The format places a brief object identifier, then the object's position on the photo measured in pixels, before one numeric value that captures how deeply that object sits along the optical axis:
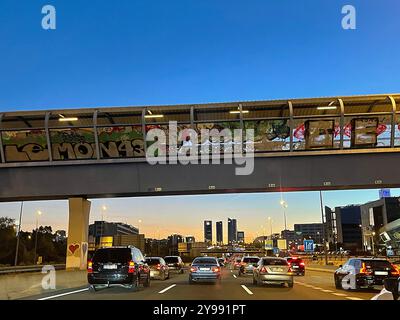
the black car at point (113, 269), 19.88
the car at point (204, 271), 25.83
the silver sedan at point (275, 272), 22.70
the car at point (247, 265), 36.94
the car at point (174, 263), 44.47
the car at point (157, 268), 31.45
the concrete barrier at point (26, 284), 16.58
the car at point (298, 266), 38.97
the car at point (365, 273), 21.22
